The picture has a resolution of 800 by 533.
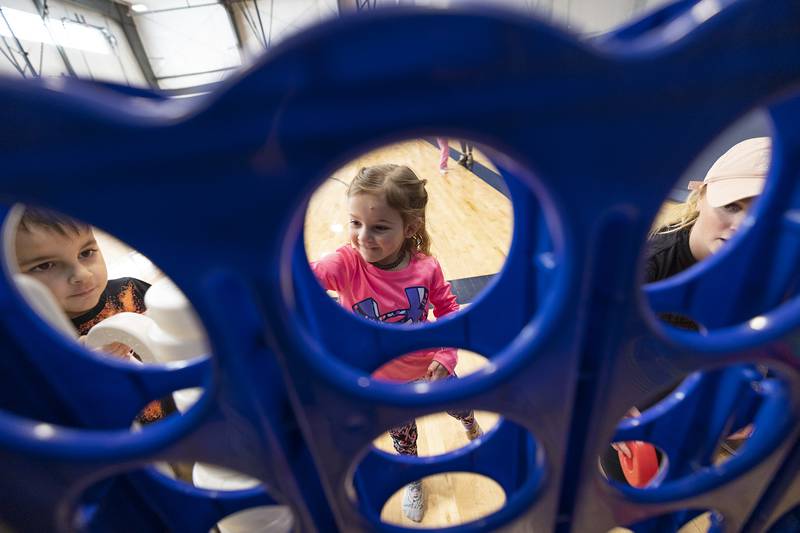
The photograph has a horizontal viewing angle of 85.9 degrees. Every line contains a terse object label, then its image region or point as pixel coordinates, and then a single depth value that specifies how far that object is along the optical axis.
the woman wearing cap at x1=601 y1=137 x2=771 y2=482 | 0.59
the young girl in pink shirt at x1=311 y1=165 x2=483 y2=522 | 0.73
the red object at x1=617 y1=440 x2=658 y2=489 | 0.67
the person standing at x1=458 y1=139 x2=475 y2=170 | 3.89
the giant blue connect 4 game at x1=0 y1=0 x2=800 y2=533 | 0.15
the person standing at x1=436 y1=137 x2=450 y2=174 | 3.97
